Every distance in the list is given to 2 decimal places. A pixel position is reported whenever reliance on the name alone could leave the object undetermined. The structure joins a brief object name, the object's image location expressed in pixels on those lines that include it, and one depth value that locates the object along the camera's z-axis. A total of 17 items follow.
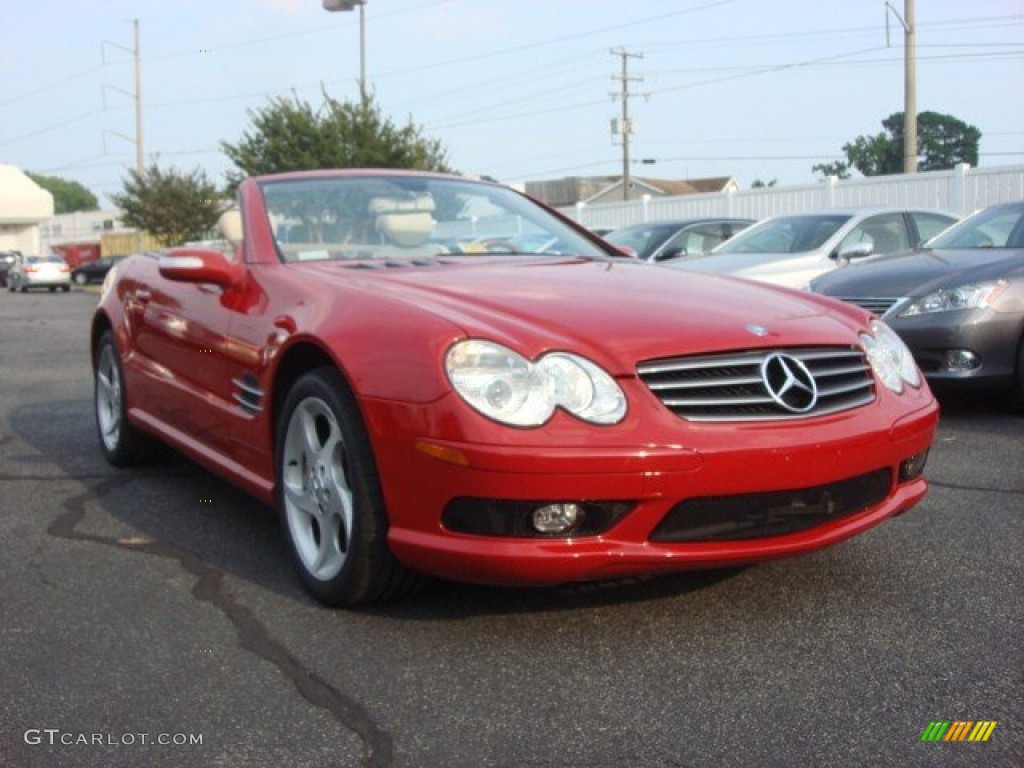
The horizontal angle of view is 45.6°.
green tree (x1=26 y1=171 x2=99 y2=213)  148.25
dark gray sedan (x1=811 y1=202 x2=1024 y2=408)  6.68
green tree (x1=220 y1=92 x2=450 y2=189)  34.44
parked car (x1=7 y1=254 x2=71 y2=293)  39.53
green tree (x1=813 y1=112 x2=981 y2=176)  74.00
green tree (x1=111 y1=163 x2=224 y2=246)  45.88
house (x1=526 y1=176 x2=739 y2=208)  77.94
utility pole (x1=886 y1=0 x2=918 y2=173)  23.53
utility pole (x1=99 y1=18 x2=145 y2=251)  49.17
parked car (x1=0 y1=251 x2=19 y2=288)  47.03
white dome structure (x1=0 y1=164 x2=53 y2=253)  68.00
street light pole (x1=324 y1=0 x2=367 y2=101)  19.59
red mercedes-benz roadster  3.12
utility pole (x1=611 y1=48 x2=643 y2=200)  56.25
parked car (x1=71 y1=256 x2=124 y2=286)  47.31
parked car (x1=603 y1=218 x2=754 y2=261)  13.35
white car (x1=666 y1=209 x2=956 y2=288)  10.41
